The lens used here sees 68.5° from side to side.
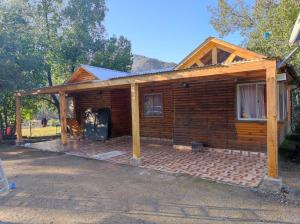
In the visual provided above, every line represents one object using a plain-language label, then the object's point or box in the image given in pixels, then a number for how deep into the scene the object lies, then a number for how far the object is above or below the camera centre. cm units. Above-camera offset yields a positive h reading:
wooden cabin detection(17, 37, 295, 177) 464 +36
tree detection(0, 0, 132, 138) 1028 +454
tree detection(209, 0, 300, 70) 1002 +547
